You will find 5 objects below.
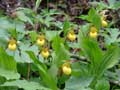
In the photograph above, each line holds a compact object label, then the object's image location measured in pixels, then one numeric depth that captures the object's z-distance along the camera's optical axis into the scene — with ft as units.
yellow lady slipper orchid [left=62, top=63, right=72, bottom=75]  6.10
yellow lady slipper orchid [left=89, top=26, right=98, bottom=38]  6.76
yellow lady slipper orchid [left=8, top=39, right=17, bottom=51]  6.24
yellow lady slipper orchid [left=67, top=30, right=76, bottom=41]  6.86
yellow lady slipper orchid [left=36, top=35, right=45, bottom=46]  6.56
